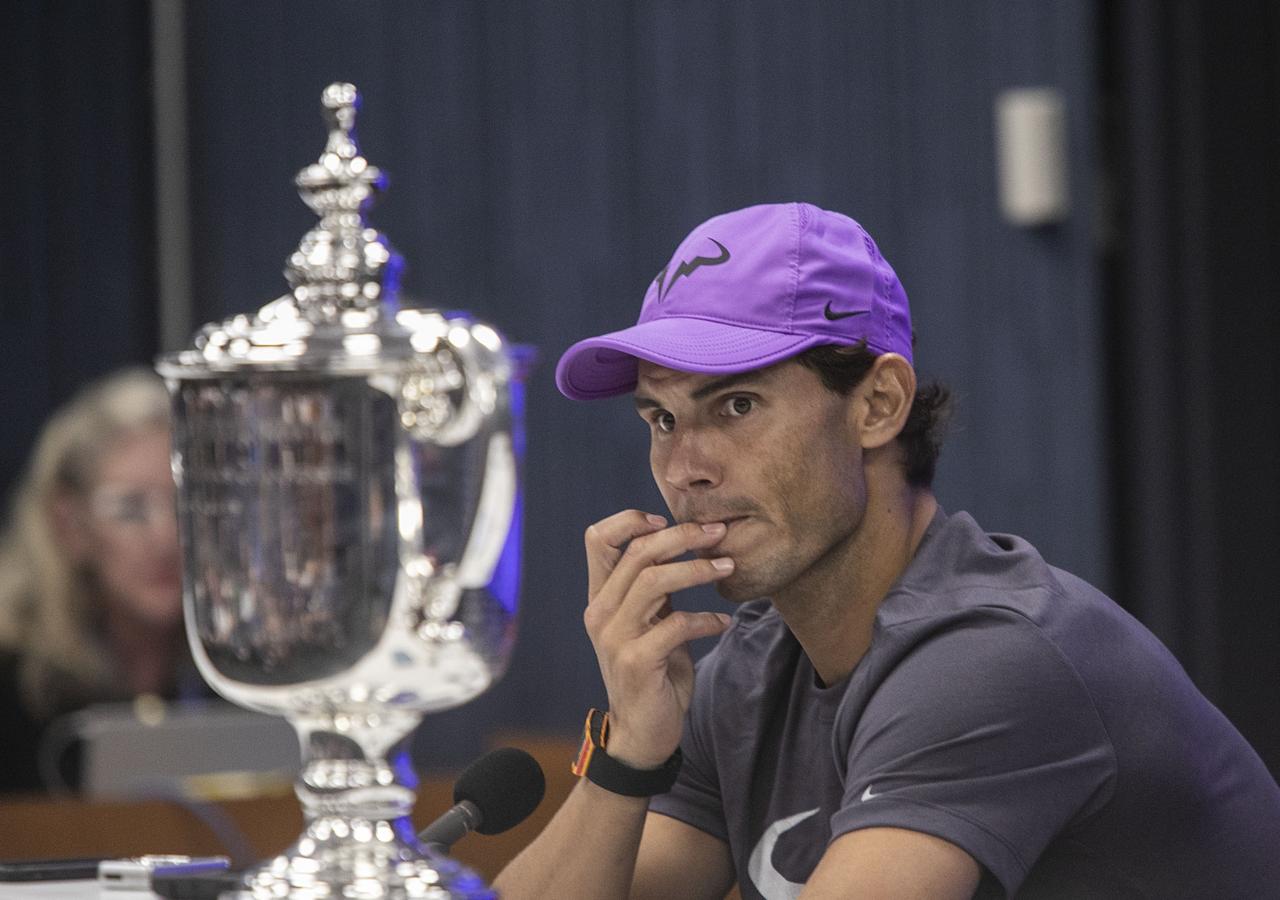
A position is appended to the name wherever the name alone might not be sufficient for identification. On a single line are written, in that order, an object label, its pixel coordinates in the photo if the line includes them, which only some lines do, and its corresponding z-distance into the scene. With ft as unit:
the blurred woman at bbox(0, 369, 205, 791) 35.41
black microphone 30.67
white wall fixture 35.56
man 30.99
